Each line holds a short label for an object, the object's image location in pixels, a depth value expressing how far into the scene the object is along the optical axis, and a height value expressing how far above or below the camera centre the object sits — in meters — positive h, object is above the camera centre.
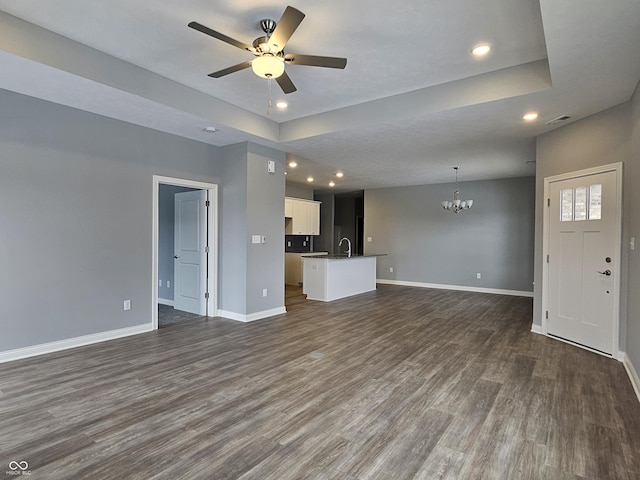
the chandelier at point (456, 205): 7.59 +0.70
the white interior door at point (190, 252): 5.55 -0.29
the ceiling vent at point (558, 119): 3.93 +1.35
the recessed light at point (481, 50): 3.00 +1.64
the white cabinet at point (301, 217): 9.11 +0.50
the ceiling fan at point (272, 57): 2.49 +1.37
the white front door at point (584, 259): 3.69 -0.25
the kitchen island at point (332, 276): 6.98 -0.86
